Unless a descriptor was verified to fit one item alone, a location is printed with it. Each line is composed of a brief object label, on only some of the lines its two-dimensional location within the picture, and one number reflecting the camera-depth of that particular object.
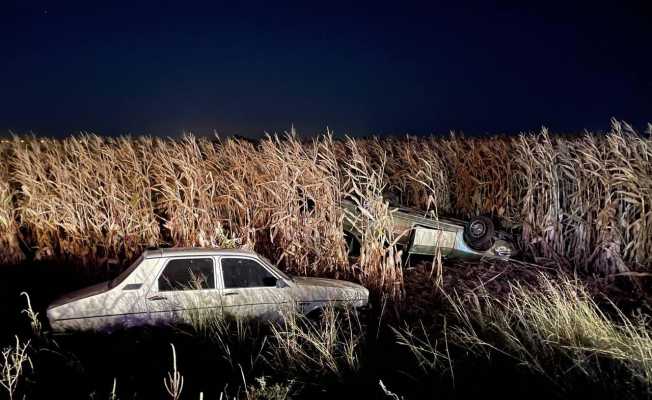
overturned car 8.76
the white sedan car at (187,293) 5.43
